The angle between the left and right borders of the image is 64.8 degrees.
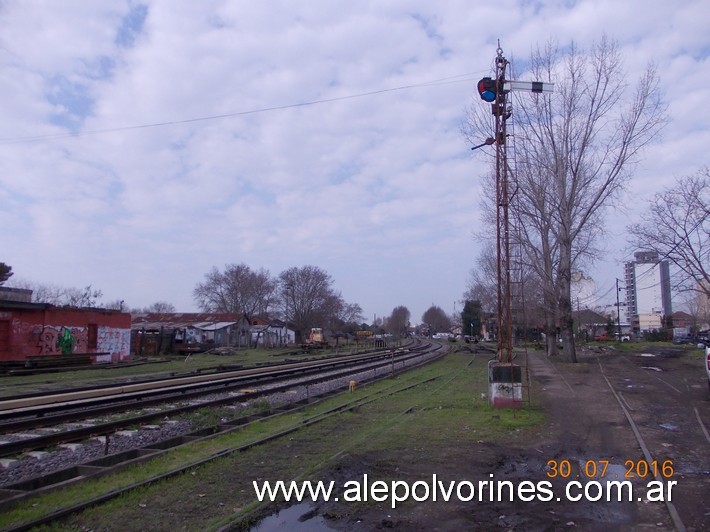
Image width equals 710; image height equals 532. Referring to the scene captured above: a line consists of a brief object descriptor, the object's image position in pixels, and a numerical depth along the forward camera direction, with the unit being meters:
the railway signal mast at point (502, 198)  13.29
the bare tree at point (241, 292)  104.00
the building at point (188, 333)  47.06
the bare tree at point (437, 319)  174.31
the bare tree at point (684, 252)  26.22
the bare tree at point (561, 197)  30.45
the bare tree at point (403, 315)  119.10
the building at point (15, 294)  43.06
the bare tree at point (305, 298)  90.69
